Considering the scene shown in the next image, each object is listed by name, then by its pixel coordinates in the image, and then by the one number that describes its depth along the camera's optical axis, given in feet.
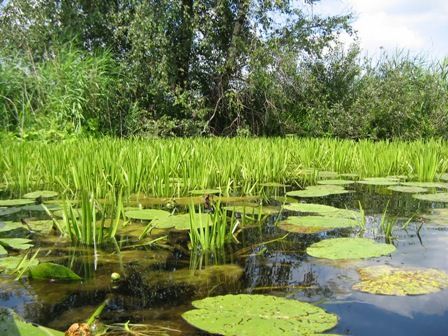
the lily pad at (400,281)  4.40
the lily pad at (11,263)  4.92
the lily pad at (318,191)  9.56
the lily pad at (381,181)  11.19
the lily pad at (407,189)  10.22
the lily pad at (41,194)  9.32
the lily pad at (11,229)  6.59
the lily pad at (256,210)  7.92
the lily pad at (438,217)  7.54
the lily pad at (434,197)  9.06
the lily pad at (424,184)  10.85
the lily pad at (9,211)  7.96
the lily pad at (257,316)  3.46
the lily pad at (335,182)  11.45
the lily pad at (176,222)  6.66
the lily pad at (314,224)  6.88
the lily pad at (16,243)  5.61
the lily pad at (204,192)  9.40
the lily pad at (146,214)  7.21
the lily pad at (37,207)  8.13
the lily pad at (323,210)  7.71
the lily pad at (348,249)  5.43
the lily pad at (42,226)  6.71
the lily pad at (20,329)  3.02
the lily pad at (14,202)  8.46
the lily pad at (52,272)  4.56
